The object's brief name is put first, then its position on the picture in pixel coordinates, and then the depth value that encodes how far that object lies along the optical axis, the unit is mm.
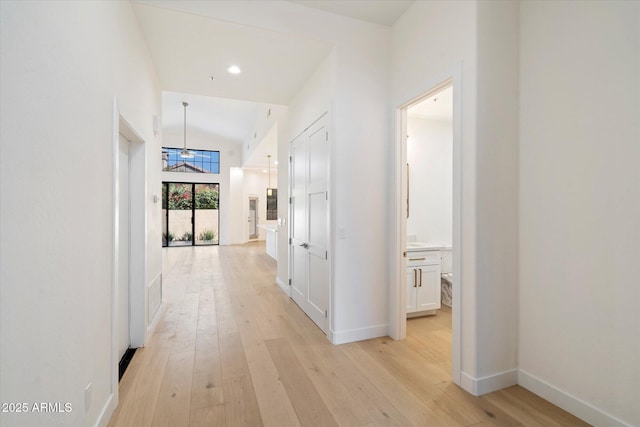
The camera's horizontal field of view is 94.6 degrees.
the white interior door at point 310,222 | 3252
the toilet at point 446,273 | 4051
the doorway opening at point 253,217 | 12544
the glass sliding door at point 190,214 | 10664
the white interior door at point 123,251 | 2574
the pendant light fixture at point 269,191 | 12586
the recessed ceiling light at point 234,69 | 3451
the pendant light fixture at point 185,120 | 7898
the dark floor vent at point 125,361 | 2395
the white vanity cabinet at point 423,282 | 3561
